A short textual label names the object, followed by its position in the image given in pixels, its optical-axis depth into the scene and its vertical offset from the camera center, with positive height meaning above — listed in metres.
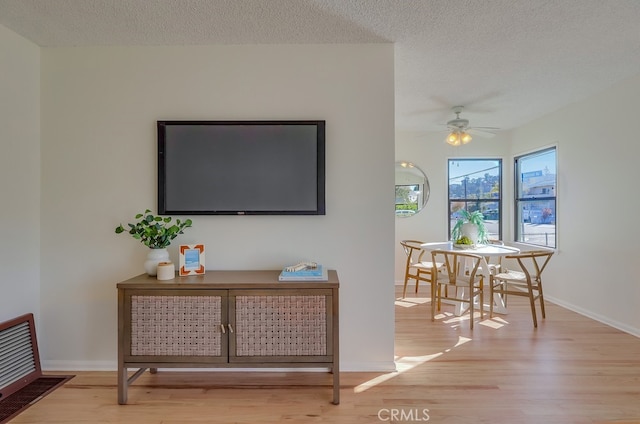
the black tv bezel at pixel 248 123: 2.31 +0.34
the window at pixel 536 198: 4.18 +0.19
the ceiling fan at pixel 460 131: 3.70 +0.95
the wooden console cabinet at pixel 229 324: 1.95 -0.69
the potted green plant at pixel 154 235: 2.13 -0.16
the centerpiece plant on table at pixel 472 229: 3.74 -0.21
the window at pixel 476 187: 4.99 +0.38
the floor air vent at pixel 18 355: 2.02 -0.95
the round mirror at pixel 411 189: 4.91 +0.35
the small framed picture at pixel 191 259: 2.15 -0.33
